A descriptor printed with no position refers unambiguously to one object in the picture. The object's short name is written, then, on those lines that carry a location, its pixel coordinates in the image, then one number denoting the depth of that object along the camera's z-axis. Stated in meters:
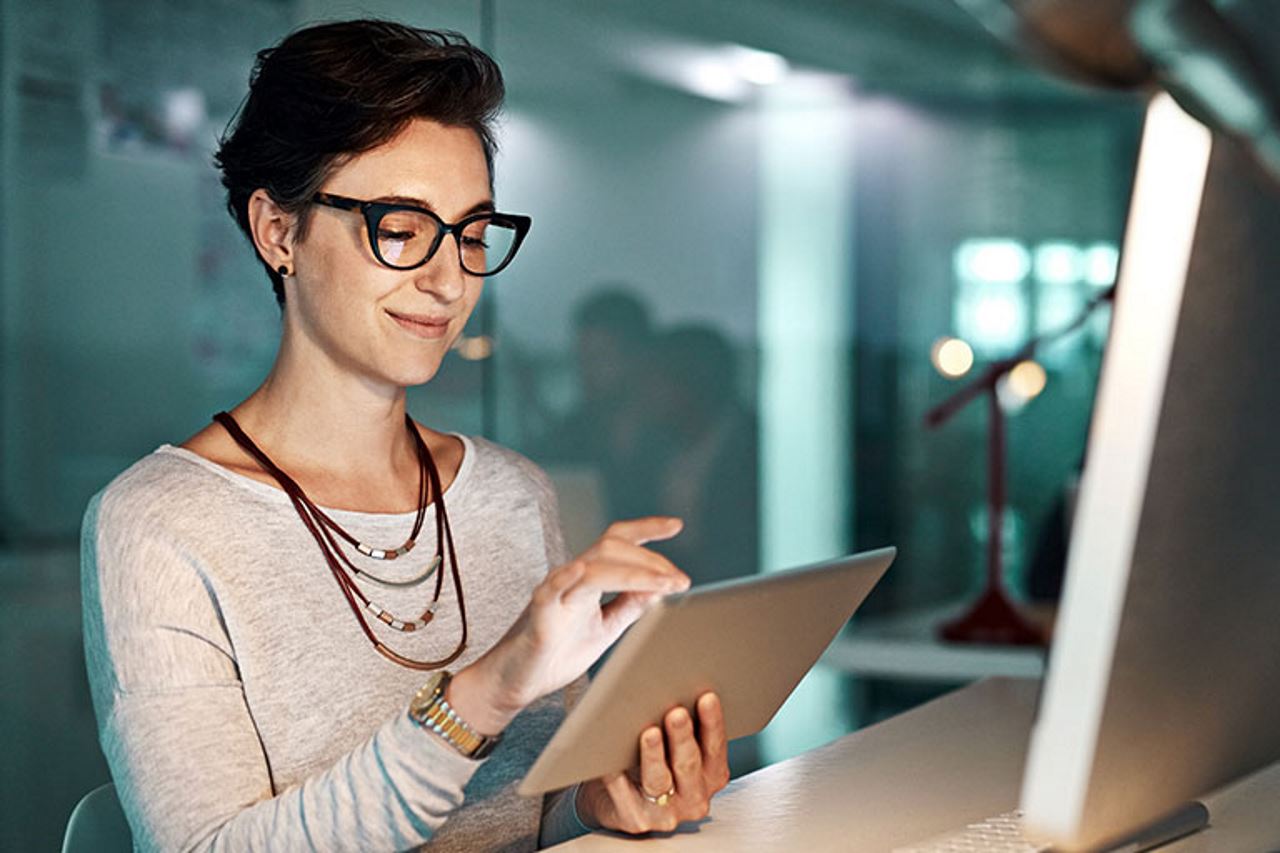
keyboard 1.03
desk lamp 3.12
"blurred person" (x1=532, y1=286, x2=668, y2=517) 3.53
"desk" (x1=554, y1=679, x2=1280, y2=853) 1.11
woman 1.09
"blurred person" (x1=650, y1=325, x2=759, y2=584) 3.91
